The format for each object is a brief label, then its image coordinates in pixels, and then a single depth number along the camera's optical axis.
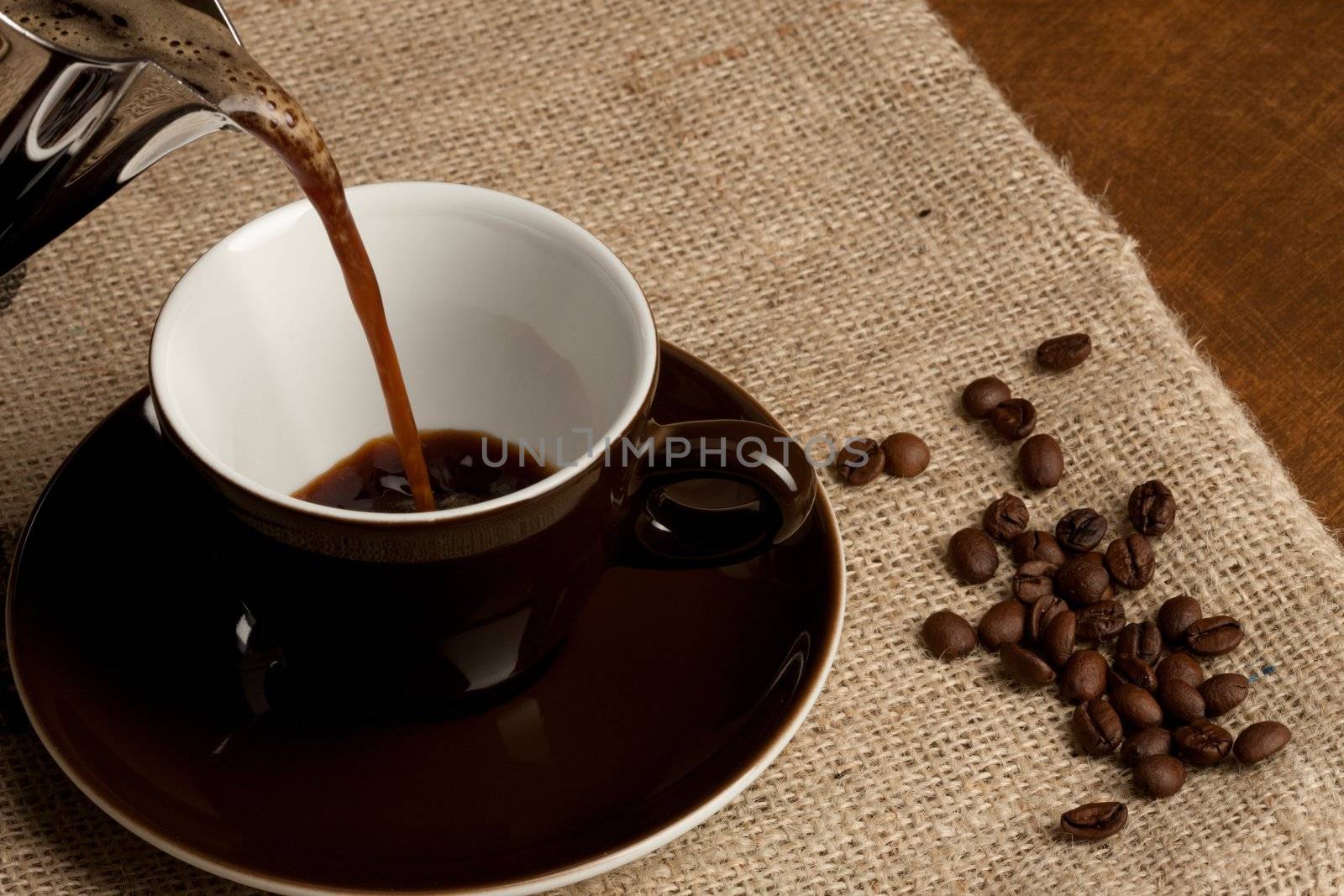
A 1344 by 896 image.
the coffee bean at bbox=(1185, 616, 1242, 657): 0.72
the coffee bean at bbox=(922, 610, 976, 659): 0.72
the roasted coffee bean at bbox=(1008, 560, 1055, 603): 0.72
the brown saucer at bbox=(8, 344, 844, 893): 0.65
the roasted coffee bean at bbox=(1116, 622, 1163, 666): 0.72
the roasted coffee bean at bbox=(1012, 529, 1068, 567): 0.73
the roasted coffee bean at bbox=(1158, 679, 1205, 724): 0.71
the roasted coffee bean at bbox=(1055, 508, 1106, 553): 0.73
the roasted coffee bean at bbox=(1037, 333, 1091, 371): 0.76
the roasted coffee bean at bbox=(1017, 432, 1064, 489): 0.74
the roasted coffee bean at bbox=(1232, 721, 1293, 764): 0.70
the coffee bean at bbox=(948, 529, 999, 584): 0.73
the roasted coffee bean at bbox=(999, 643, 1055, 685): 0.71
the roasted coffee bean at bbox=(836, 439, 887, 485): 0.74
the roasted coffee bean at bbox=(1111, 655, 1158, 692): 0.71
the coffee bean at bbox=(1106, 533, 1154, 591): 0.73
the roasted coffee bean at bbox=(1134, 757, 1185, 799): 0.70
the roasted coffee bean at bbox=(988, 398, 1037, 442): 0.75
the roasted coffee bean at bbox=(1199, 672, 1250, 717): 0.71
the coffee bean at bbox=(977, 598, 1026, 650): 0.72
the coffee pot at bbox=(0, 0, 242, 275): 0.63
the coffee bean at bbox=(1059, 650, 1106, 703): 0.71
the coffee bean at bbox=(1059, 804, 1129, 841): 0.69
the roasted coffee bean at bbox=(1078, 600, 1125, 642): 0.72
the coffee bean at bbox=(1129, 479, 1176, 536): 0.73
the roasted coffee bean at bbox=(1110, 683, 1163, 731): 0.70
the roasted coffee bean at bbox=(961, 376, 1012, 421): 0.75
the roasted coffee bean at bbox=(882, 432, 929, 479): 0.74
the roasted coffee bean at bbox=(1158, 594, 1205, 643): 0.72
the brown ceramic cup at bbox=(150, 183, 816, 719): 0.64
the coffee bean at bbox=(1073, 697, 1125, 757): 0.70
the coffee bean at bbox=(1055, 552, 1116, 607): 0.72
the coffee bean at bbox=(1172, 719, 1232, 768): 0.70
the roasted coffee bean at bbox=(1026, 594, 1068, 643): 0.72
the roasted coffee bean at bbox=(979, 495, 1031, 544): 0.73
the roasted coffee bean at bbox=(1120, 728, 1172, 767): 0.70
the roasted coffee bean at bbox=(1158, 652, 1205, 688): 0.71
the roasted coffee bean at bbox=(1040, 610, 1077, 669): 0.71
